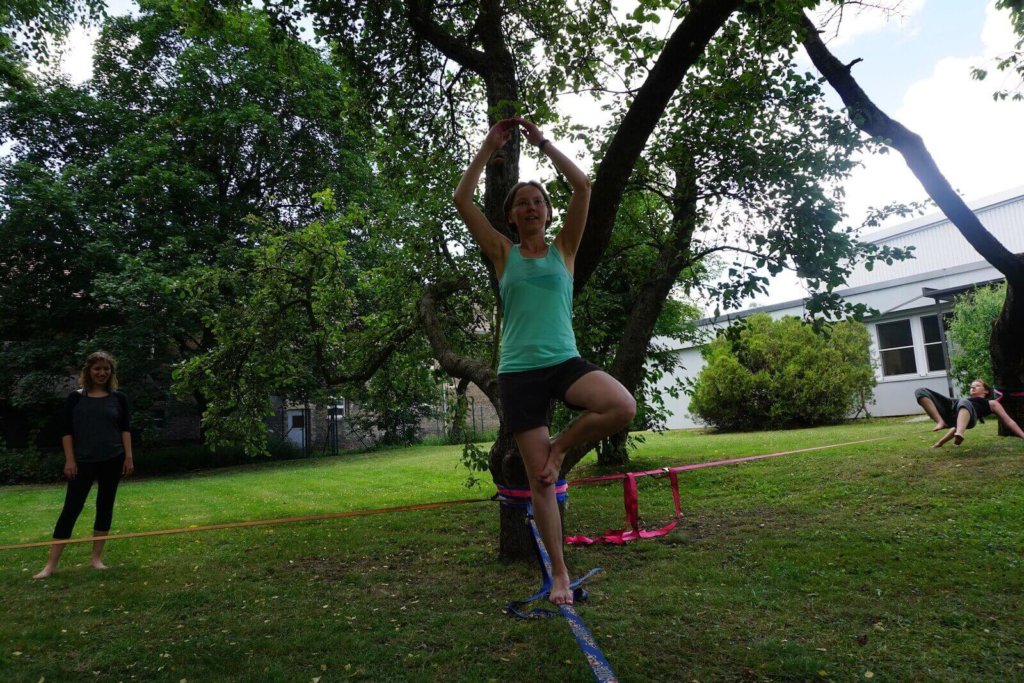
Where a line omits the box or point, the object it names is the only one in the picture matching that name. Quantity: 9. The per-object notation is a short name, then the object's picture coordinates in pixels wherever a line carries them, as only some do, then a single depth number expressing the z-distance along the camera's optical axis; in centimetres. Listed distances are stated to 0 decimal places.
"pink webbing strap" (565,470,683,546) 613
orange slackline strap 507
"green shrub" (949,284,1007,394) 1586
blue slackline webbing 253
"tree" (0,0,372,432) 1942
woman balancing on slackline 313
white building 2002
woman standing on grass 589
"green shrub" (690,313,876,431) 1933
